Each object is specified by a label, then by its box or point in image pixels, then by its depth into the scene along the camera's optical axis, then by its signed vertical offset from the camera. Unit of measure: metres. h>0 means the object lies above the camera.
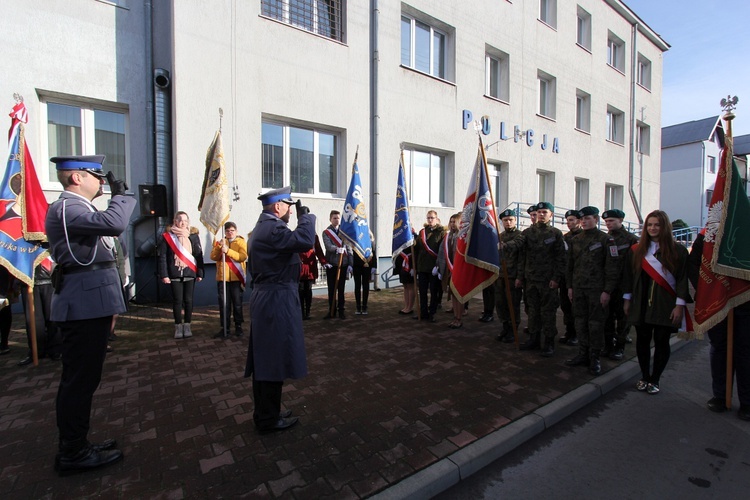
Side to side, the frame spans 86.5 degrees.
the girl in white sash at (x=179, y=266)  5.97 -0.50
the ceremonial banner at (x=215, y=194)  6.16 +0.61
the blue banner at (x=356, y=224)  7.64 +0.19
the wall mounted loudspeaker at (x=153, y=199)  7.64 +0.67
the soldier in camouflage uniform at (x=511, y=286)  6.12 -0.85
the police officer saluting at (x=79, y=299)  2.72 -0.46
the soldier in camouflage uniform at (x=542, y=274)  5.41 -0.55
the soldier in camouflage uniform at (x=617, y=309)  5.19 -1.03
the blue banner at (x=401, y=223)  7.98 +0.22
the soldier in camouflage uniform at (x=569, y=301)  6.02 -1.07
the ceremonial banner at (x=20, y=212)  4.71 +0.26
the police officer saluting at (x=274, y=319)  3.19 -0.70
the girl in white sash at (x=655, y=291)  4.18 -0.61
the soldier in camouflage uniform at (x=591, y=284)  4.79 -0.61
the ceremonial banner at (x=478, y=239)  5.79 -0.07
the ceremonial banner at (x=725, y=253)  3.85 -0.18
